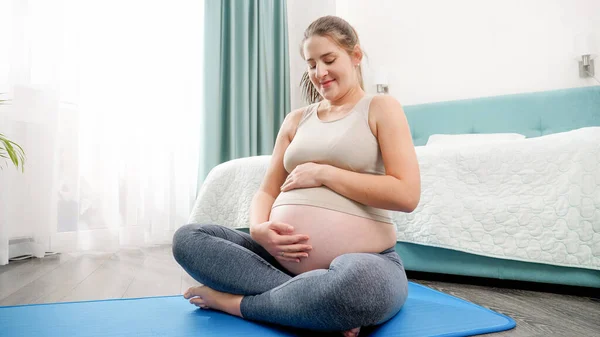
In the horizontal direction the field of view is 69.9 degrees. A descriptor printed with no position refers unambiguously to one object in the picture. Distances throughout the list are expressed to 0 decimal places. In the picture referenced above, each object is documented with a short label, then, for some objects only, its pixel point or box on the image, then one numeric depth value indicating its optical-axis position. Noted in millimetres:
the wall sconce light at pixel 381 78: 3418
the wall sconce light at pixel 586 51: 2574
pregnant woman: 913
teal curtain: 3248
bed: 1412
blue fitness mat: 995
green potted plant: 2213
